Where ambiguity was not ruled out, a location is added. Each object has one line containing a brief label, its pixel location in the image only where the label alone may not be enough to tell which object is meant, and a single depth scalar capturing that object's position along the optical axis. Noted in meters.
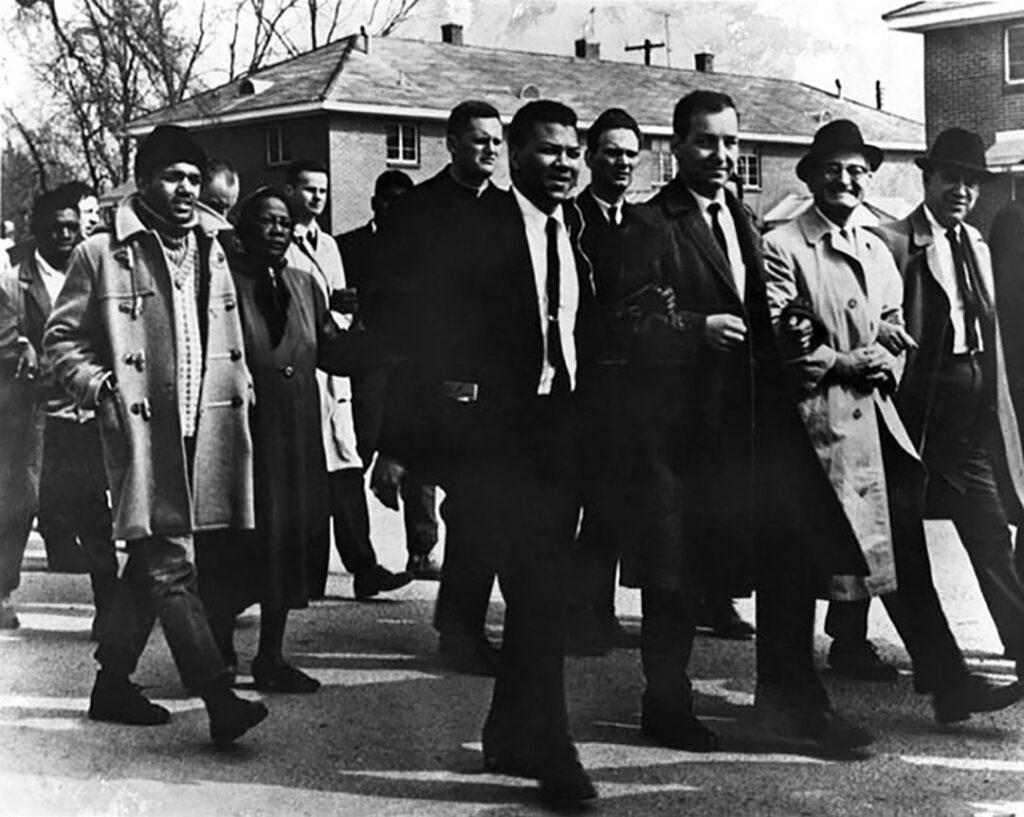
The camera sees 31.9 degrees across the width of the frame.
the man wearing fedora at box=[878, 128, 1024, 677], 5.84
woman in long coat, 5.20
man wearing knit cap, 4.84
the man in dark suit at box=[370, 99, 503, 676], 4.93
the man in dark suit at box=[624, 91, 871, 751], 5.22
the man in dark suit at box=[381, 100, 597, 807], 4.85
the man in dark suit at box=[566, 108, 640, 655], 5.11
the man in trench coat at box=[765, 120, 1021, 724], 5.50
